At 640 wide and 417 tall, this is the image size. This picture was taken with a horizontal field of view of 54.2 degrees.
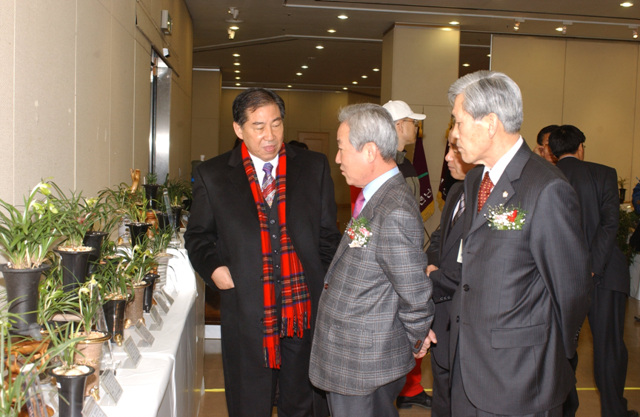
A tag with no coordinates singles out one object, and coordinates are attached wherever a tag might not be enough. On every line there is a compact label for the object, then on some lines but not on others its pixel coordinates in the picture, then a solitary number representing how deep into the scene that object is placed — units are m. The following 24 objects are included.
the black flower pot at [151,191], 4.81
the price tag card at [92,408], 1.48
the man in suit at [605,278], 3.82
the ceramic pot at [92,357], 1.57
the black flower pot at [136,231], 3.15
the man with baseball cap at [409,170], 4.00
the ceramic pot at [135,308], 2.26
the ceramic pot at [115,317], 1.91
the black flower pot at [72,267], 1.87
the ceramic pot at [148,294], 2.46
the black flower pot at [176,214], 4.69
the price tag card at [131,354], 1.98
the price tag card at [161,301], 2.81
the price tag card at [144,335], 2.26
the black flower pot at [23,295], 1.61
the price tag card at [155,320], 2.51
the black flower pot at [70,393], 1.37
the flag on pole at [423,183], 5.56
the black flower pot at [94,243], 2.05
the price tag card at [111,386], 1.67
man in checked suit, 2.14
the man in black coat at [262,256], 2.61
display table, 1.75
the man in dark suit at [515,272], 1.96
